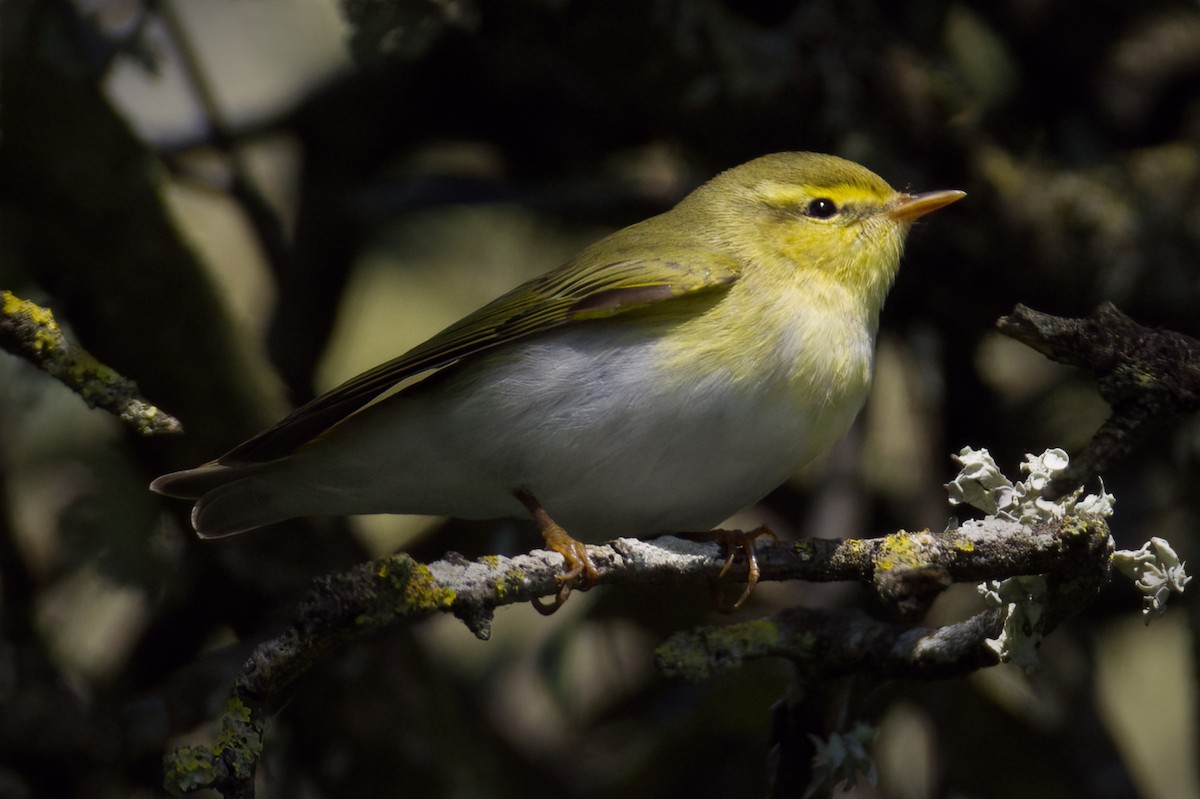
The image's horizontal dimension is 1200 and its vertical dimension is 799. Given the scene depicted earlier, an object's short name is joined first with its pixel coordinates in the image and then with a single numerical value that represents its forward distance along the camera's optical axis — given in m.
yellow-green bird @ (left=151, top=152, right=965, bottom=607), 5.82
